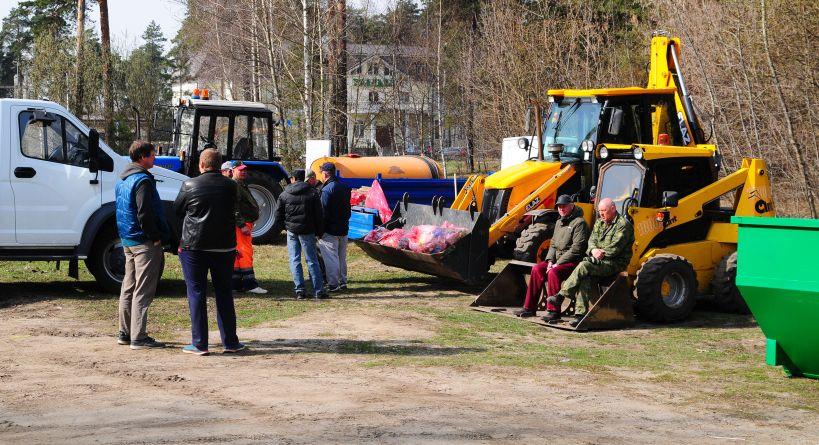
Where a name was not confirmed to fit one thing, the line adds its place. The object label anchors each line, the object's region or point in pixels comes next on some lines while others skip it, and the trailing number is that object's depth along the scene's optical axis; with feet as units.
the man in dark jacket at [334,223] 45.88
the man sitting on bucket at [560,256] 39.22
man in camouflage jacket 37.86
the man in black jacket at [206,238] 30.40
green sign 119.55
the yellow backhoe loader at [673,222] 40.14
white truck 40.75
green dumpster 27.09
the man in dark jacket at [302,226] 43.80
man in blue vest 31.22
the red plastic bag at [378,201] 53.83
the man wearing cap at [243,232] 43.14
